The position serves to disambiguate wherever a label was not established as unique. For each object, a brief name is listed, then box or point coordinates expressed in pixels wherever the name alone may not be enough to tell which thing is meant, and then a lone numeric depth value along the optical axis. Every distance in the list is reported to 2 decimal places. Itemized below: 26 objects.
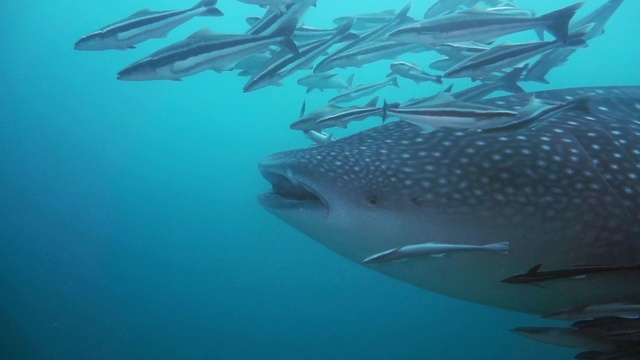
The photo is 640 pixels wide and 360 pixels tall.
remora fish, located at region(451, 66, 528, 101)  3.89
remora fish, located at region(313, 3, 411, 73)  4.73
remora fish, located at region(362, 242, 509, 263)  2.11
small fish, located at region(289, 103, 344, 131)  3.95
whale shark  2.21
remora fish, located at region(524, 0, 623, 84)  4.32
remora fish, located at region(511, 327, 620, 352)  1.97
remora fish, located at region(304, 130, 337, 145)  4.61
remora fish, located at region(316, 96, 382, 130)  3.27
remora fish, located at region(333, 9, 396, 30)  5.83
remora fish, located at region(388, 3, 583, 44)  3.21
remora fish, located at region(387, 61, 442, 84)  5.29
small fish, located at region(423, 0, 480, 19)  5.76
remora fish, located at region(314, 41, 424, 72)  4.65
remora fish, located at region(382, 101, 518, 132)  2.21
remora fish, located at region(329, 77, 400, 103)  5.04
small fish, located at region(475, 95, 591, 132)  2.14
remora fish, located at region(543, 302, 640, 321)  1.88
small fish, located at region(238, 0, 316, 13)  3.54
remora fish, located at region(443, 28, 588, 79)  3.12
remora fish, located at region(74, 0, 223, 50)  3.53
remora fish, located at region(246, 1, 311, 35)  3.58
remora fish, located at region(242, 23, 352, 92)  3.75
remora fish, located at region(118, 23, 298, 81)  3.19
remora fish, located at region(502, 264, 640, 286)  1.83
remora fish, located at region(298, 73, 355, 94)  5.71
